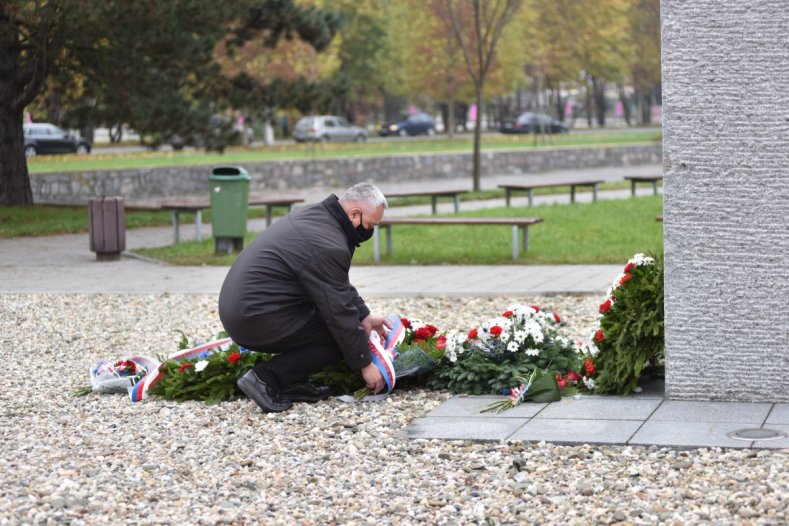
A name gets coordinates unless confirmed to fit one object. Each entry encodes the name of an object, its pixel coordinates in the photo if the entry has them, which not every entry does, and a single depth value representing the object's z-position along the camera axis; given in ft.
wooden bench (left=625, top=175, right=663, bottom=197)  74.02
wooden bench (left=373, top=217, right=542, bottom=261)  44.80
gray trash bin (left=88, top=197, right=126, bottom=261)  49.11
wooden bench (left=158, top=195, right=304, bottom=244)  53.93
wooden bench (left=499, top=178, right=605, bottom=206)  68.18
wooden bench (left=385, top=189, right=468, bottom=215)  64.69
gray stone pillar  20.18
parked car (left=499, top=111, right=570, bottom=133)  209.46
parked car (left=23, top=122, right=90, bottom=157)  152.46
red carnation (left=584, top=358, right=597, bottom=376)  22.40
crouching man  21.63
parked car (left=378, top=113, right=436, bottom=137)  216.33
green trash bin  48.55
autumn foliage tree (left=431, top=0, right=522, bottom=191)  81.51
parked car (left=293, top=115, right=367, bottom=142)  178.91
